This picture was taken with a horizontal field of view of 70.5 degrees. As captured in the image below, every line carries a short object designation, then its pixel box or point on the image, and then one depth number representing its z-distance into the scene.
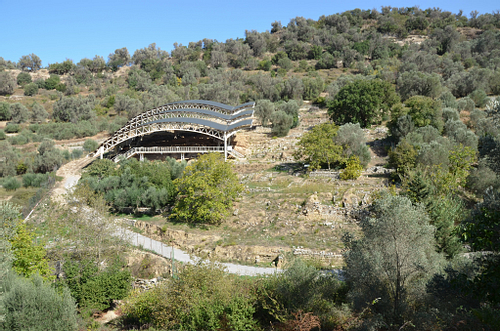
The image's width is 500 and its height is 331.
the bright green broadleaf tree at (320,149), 36.22
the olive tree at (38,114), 76.19
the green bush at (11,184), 41.66
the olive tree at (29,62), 131.25
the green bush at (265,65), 115.25
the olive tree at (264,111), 62.86
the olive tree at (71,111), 76.25
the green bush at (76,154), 52.33
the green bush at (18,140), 60.75
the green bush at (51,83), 105.38
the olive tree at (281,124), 54.72
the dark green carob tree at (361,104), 51.66
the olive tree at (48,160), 48.38
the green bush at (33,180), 42.53
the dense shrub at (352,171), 32.81
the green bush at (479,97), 56.94
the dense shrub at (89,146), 55.91
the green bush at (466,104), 54.41
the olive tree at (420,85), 59.66
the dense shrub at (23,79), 108.25
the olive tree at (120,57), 138.62
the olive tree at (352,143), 37.66
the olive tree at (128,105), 76.12
